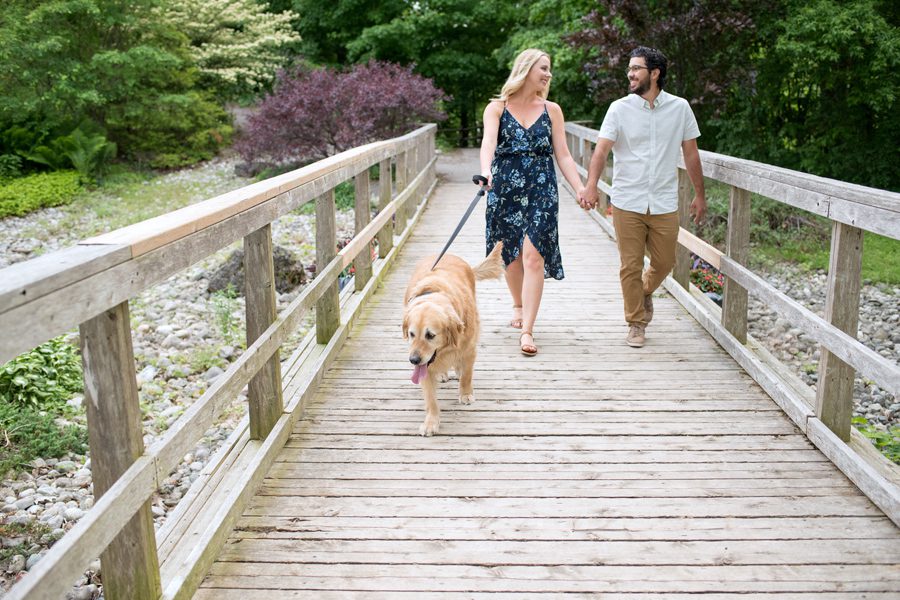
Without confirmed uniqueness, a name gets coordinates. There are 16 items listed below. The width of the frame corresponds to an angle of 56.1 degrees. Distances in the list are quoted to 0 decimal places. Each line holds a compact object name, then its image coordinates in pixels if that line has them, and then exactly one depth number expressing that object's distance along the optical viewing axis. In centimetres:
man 505
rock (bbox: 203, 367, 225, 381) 741
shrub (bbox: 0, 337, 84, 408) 658
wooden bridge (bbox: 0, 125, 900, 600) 232
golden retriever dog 399
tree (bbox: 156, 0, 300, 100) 2172
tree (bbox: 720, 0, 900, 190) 1271
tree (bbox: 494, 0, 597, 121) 1759
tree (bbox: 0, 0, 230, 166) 1827
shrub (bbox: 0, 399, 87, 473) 560
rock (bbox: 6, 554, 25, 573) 421
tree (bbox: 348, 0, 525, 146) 2373
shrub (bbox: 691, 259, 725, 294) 914
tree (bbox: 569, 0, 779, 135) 1348
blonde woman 517
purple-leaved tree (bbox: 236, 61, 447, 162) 1541
